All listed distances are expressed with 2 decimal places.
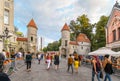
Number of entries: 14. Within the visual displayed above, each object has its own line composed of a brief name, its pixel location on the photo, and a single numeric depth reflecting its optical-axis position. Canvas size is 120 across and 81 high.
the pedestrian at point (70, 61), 8.06
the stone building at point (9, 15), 20.25
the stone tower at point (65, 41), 33.73
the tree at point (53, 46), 47.20
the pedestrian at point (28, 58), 7.72
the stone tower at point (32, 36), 32.09
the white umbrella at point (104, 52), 10.38
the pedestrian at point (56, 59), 9.00
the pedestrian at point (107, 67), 4.40
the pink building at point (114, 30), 13.96
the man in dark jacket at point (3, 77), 1.30
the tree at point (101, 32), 24.20
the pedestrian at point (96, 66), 4.74
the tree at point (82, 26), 30.15
